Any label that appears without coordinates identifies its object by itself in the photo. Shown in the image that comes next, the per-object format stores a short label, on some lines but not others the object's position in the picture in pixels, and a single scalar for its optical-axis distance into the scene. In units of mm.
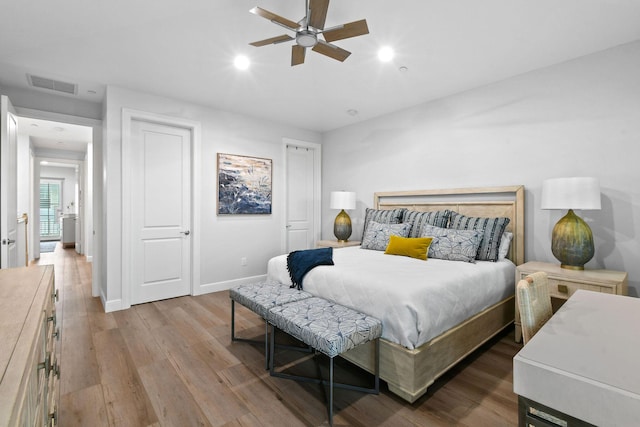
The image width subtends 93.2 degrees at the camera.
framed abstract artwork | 4336
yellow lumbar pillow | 3074
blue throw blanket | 2703
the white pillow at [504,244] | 3077
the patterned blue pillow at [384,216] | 3928
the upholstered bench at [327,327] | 1745
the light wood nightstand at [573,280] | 2268
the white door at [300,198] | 5148
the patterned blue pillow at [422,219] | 3473
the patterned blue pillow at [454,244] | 2924
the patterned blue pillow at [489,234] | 2973
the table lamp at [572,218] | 2447
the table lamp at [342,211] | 4605
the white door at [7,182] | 2820
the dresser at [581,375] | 602
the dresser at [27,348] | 622
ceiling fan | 1835
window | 10781
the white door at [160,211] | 3703
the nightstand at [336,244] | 4551
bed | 1891
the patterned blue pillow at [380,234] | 3637
